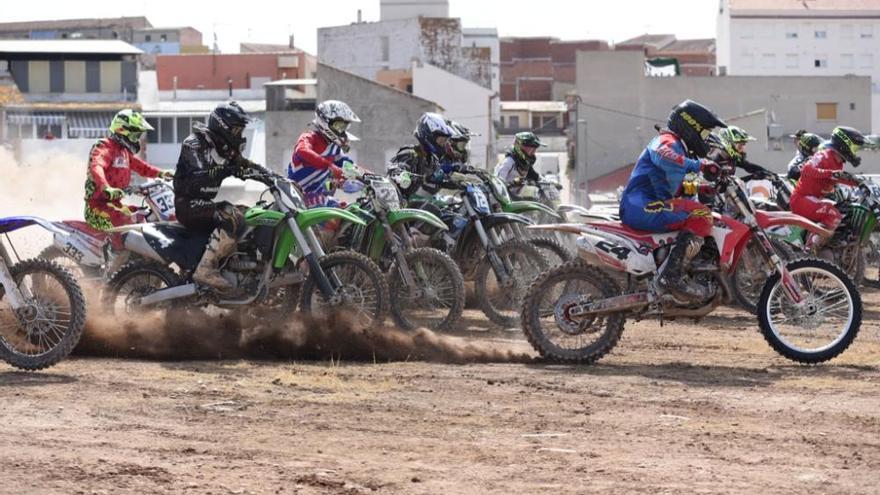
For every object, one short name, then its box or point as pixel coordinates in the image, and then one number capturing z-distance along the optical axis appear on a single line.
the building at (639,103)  67.75
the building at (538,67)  101.31
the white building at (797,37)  93.94
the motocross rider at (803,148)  18.31
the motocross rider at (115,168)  14.21
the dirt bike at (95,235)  13.92
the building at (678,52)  80.81
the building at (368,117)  54.25
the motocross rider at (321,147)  14.64
